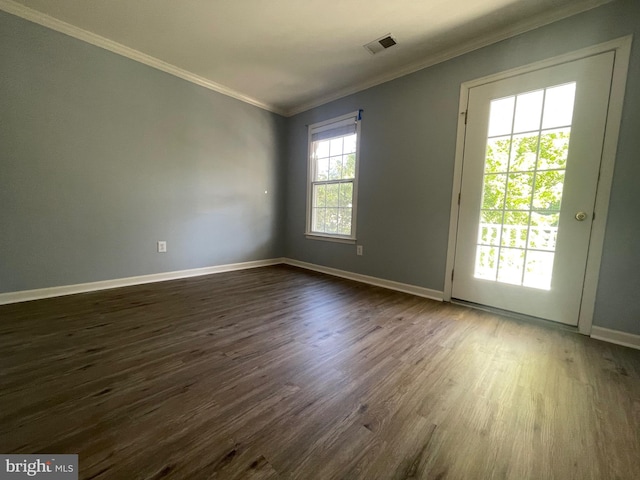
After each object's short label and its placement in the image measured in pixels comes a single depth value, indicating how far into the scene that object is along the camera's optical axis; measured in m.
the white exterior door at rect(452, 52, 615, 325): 1.87
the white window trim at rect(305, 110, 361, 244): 3.27
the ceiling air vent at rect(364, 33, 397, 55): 2.31
